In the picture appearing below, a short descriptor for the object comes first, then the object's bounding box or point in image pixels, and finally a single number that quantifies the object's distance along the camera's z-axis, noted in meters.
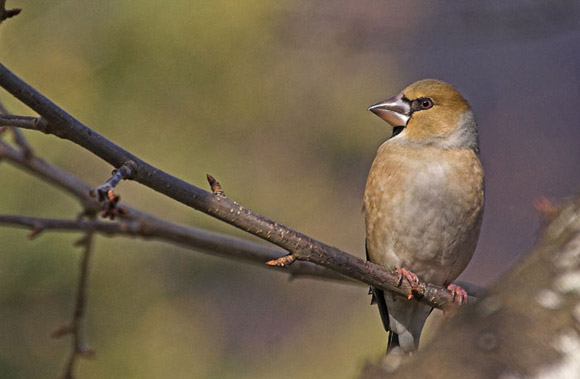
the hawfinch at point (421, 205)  7.11
